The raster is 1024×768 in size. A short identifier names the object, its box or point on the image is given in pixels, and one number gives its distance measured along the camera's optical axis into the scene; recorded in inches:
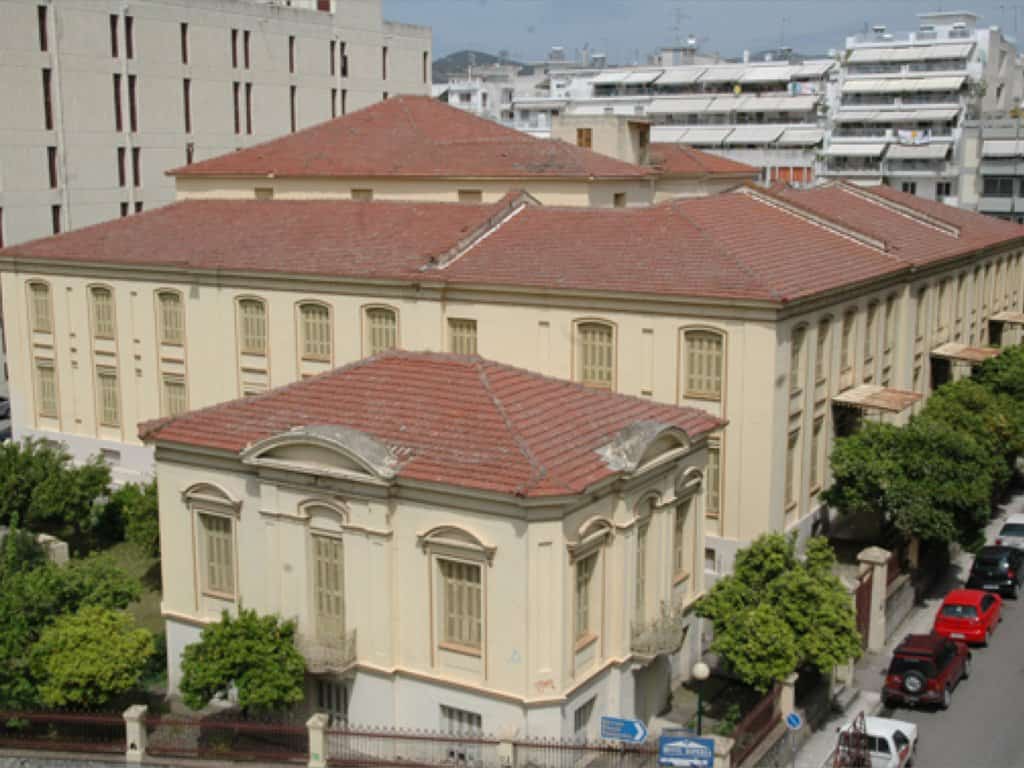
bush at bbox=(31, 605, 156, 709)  928.9
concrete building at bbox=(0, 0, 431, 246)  2229.3
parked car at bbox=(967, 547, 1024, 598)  1368.1
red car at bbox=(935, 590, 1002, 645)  1230.9
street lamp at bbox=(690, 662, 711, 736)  918.9
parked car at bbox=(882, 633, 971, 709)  1080.8
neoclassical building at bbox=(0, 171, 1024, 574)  1248.2
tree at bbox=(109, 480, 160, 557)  1294.3
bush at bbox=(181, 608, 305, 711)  912.3
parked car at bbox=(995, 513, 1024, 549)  1492.4
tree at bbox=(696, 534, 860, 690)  962.1
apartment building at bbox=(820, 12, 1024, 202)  3740.2
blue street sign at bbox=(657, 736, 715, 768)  836.0
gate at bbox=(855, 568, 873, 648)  1184.8
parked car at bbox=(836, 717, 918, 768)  941.2
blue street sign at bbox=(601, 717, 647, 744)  842.2
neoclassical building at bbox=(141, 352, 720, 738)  877.2
